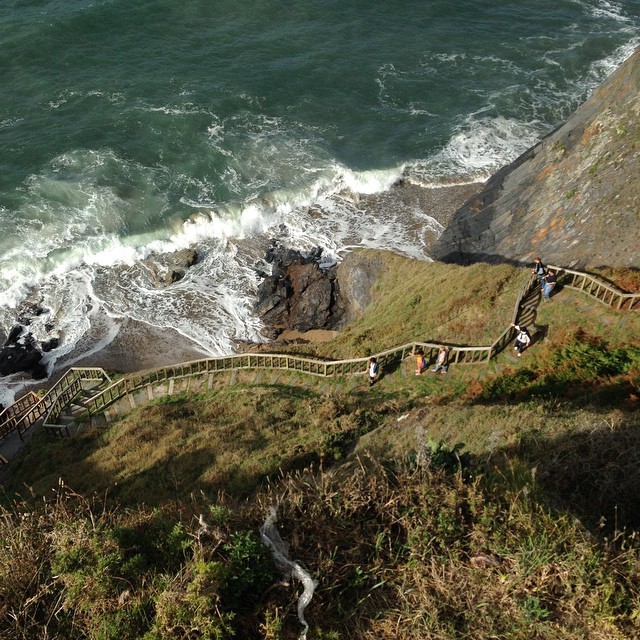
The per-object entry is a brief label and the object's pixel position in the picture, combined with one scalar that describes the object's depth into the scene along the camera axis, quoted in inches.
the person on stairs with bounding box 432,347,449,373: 853.2
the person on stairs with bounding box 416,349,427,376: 869.8
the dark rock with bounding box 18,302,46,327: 1402.6
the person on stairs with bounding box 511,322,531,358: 819.7
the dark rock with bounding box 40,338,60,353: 1333.7
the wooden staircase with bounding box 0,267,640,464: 920.9
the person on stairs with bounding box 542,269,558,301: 880.3
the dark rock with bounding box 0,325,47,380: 1280.8
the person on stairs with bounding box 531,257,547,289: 895.1
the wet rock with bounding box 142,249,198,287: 1507.1
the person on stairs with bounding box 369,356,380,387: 890.1
